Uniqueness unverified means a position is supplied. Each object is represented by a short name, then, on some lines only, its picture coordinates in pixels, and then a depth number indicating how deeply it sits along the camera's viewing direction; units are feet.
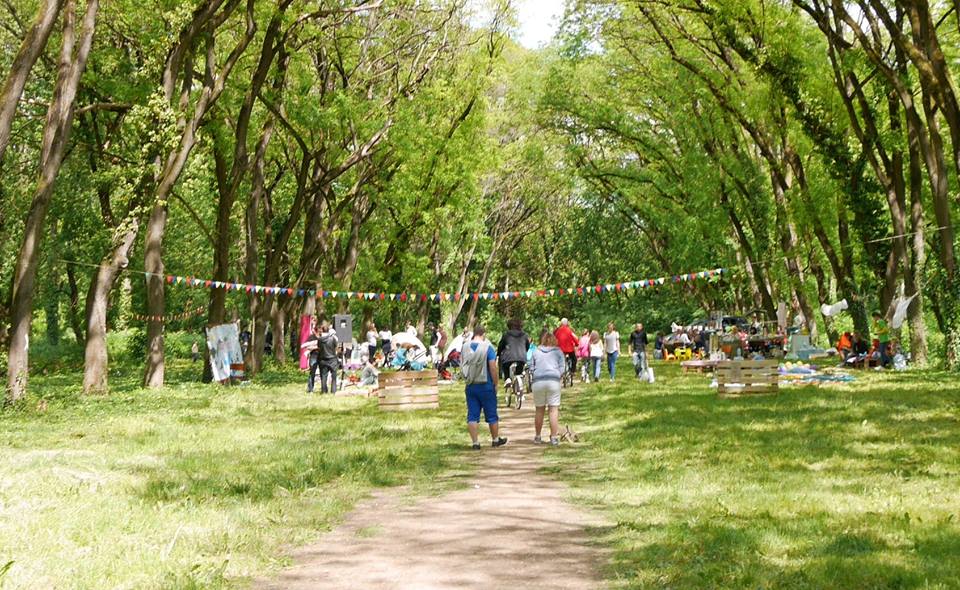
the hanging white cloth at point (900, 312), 83.10
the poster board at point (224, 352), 88.17
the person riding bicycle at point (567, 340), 89.45
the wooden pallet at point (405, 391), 66.44
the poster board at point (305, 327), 120.88
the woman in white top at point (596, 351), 91.97
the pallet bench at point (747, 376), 66.64
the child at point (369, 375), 88.17
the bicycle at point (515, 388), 68.28
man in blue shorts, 46.44
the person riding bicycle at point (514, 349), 64.23
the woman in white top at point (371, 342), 106.63
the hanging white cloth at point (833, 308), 118.65
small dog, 48.17
